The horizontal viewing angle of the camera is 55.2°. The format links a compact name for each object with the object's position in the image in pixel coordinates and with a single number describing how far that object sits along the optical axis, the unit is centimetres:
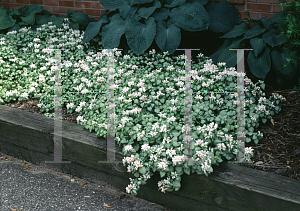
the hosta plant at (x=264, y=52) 277
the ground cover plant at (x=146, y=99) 190
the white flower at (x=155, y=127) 202
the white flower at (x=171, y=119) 210
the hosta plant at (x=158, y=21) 315
